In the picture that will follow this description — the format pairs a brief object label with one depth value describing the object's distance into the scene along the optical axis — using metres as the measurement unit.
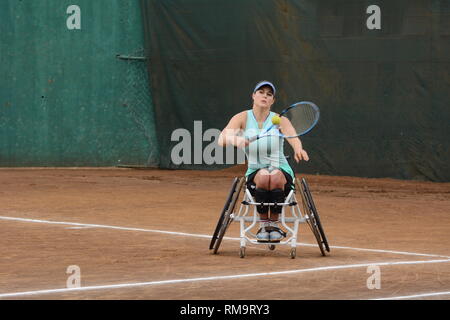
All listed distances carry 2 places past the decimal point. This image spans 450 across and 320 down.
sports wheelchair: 15.57
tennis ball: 15.34
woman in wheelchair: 15.66
